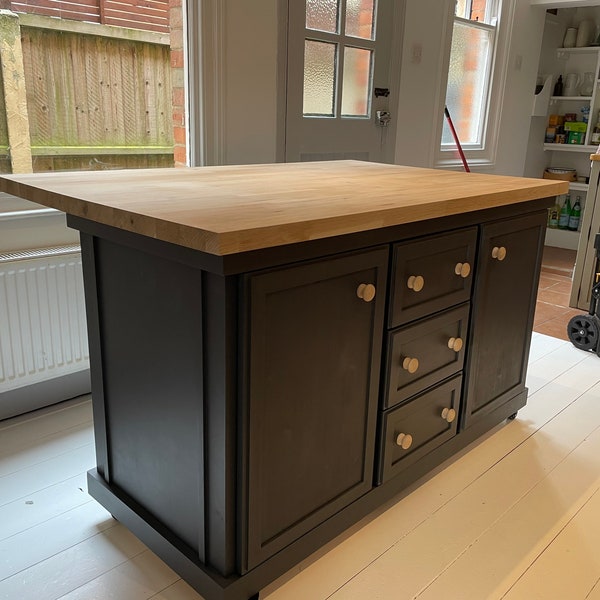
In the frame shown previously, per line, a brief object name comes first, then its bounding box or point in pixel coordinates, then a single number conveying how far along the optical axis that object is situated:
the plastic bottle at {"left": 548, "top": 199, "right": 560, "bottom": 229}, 5.11
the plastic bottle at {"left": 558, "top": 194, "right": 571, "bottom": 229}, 5.02
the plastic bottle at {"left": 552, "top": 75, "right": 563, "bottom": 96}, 4.96
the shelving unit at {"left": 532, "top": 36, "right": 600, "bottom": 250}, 4.73
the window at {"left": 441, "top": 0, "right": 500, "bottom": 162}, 4.02
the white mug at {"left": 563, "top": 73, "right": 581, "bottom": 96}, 4.94
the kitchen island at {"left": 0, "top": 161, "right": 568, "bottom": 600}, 1.10
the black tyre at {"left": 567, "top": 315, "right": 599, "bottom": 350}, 2.81
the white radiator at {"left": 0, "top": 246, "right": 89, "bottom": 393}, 1.92
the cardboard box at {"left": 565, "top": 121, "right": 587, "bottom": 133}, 4.87
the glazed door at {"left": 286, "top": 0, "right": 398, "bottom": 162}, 2.71
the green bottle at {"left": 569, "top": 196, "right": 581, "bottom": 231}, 4.97
